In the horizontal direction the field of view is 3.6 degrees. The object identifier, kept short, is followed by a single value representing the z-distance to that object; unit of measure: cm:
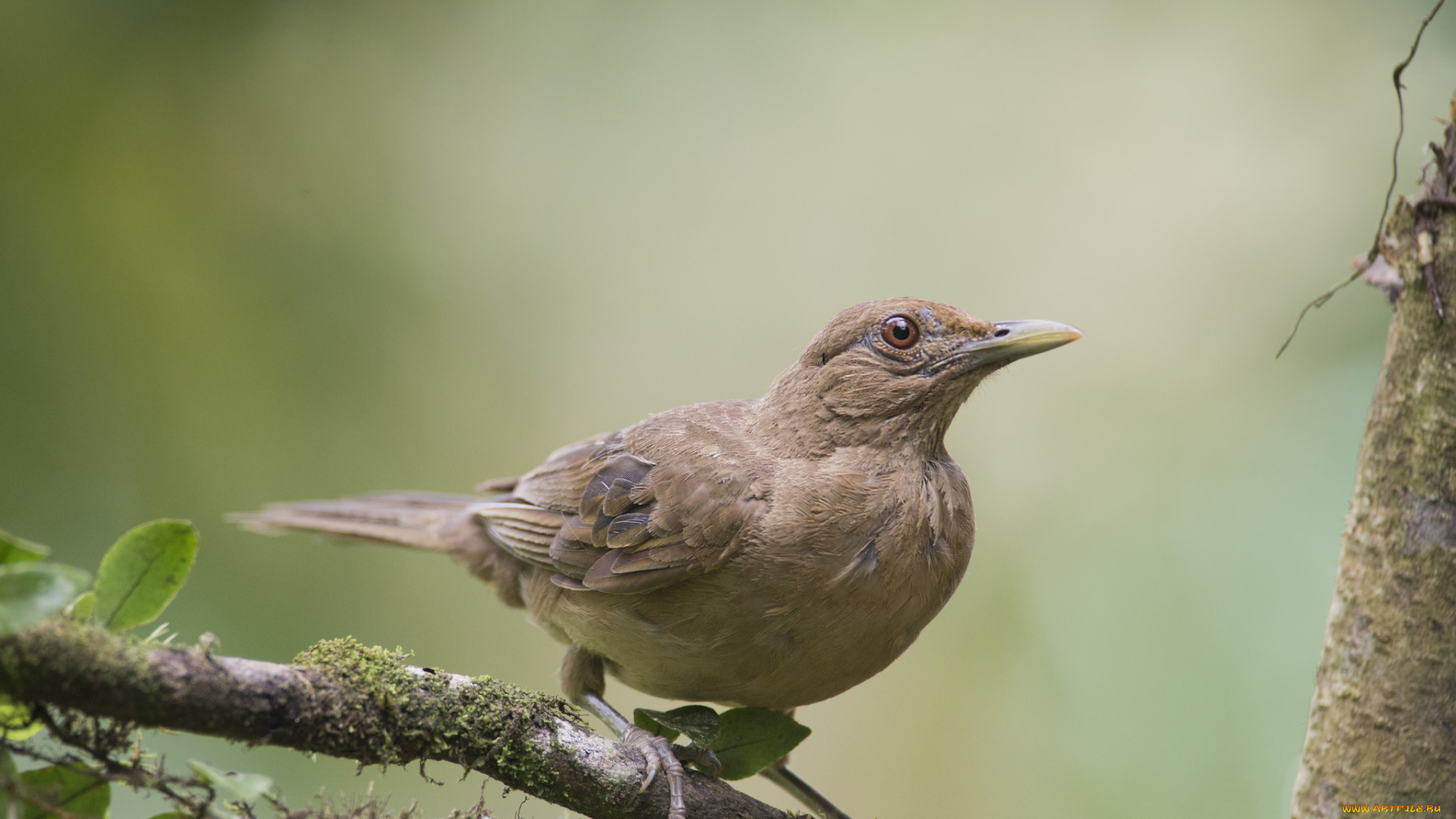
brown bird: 489
